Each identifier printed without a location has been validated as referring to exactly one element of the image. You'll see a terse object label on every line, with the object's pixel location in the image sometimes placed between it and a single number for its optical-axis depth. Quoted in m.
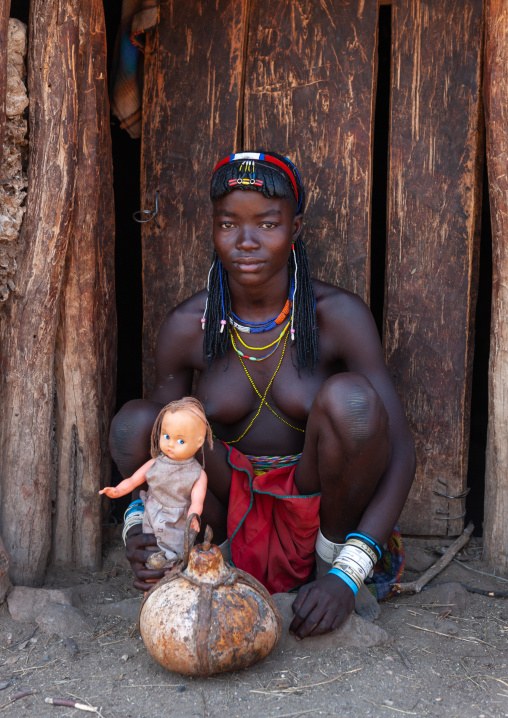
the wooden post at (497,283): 2.81
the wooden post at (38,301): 2.72
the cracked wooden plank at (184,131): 3.24
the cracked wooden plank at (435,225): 3.11
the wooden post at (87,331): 2.90
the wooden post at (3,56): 2.46
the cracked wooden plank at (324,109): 3.17
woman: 2.45
